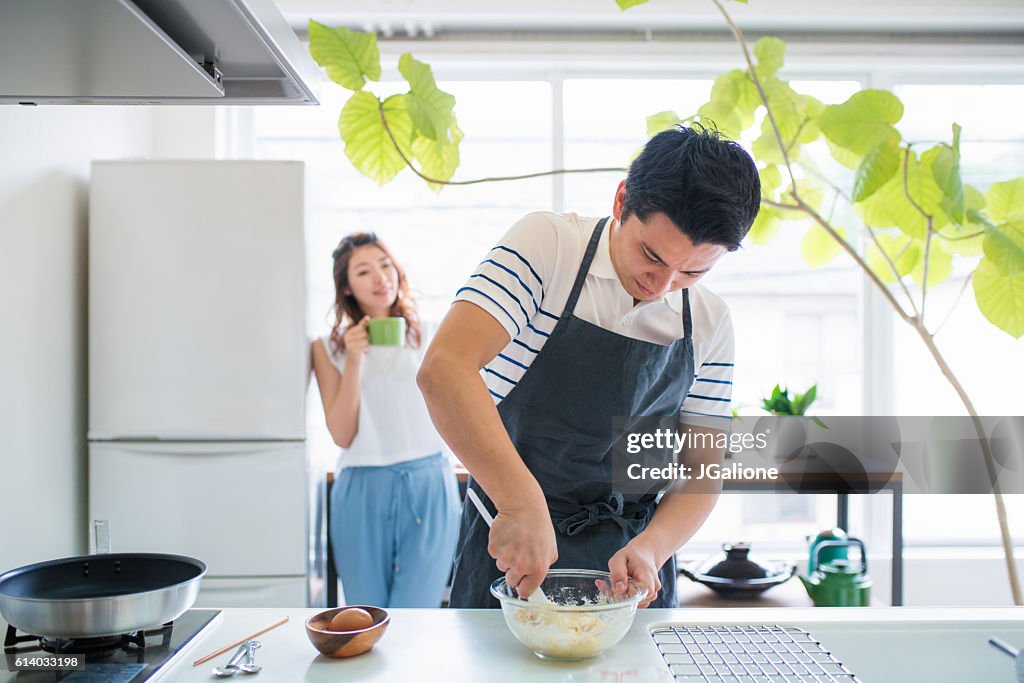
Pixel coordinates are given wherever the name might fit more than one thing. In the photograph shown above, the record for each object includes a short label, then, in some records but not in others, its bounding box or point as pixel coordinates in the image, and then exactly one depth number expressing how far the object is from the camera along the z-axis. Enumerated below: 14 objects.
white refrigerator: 2.41
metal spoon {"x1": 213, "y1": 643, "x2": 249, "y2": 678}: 0.91
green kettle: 2.25
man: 1.06
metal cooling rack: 0.86
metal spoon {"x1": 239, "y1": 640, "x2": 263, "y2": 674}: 0.92
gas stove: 0.88
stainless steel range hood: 0.93
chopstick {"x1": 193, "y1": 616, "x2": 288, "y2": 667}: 0.96
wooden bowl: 0.94
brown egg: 0.97
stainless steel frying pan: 0.88
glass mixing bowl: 0.92
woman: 2.49
